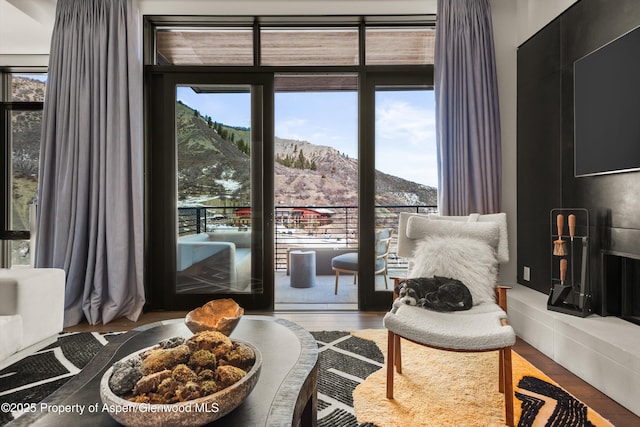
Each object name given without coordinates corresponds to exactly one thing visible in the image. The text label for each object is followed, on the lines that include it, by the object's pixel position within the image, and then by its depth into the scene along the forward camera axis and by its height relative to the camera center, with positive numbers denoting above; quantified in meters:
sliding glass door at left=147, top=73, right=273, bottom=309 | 3.39 +0.33
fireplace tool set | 2.27 -0.36
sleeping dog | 2.11 -0.48
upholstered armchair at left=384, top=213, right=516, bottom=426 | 1.67 -0.45
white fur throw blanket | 2.21 -0.32
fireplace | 2.16 -0.45
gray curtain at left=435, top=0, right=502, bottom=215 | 3.14 +0.87
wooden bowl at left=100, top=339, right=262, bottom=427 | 0.81 -0.44
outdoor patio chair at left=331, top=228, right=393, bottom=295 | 3.47 -0.36
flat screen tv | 2.00 +0.61
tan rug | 1.65 -0.92
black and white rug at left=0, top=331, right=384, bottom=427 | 1.74 -0.91
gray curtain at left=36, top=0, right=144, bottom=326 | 3.12 +0.51
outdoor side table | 4.80 -0.74
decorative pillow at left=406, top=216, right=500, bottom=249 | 2.40 -0.12
